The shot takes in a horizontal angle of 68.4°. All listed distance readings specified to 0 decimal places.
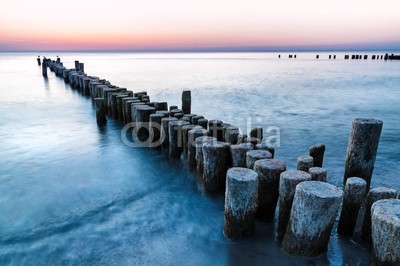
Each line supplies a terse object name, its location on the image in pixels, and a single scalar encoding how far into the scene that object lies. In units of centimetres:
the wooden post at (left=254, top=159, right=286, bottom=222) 379
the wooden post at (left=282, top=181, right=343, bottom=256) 293
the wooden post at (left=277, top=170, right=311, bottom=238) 339
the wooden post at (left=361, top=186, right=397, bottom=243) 320
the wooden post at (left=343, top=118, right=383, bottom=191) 438
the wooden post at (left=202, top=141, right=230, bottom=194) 453
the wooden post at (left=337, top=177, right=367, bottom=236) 345
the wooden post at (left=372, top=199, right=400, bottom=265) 253
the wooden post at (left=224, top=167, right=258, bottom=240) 335
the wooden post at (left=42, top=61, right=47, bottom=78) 2466
